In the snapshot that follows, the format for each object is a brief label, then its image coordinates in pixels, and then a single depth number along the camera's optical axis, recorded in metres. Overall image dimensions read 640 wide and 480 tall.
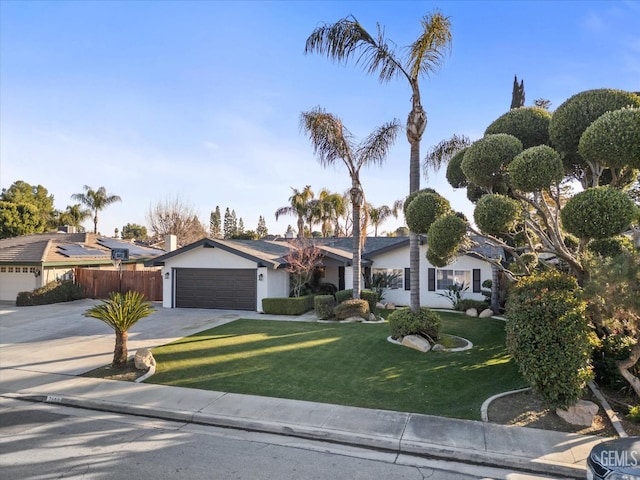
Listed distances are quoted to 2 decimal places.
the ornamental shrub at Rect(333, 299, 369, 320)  15.72
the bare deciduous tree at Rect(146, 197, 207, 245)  41.62
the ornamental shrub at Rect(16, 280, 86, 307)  19.98
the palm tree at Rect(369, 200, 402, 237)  38.41
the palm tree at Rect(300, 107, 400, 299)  15.06
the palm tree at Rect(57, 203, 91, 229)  41.53
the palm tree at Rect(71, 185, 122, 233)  38.53
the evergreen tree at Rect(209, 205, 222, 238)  62.56
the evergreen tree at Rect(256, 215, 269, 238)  68.81
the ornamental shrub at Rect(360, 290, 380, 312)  17.81
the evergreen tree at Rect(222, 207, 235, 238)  70.55
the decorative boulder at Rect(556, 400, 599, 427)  6.30
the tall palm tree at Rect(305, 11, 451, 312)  10.93
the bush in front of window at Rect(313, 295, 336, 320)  16.20
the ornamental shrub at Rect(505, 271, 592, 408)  6.31
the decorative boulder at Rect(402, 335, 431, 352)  10.75
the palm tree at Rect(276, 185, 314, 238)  34.22
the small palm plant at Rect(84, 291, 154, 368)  9.28
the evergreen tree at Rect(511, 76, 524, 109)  16.81
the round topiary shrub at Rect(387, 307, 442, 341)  11.27
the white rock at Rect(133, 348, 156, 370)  9.21
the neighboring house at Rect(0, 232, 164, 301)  21.28
